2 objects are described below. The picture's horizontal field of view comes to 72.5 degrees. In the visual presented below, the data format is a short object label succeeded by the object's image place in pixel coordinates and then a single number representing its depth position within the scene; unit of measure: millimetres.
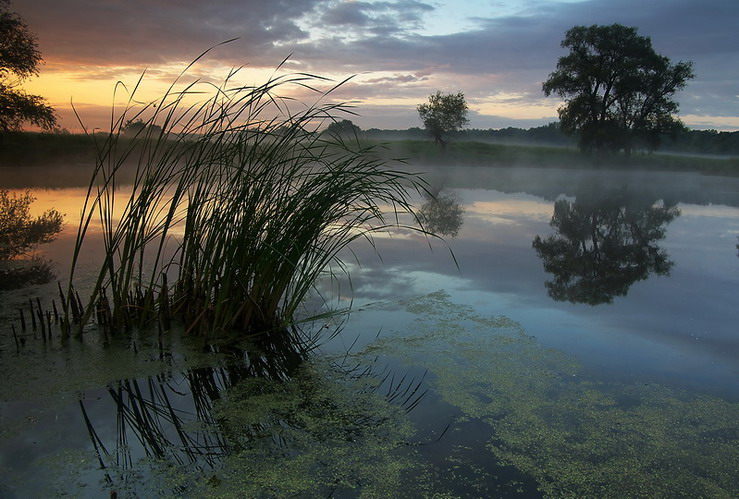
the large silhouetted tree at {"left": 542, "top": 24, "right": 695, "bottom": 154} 24703
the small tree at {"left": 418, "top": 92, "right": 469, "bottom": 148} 30750
